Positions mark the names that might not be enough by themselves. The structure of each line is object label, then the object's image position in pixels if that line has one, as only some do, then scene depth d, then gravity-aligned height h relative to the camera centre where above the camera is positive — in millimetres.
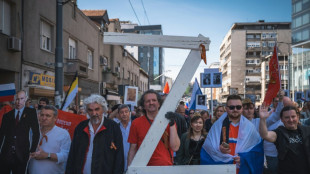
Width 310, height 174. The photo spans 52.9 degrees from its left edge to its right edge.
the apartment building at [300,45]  38938 +5949
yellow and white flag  7246 -49
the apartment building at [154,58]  87312 +9740
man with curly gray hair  3357 -621
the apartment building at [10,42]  10492 +1664
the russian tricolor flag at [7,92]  6096 -22
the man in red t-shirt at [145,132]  2986 -443
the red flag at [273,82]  4057 +126
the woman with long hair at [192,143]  4426 -787
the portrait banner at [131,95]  10773 -138
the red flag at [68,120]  5375 -503
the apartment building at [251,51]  77125 +10140
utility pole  7938 +918
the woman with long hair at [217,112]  7188 -494
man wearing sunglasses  3215 -565
